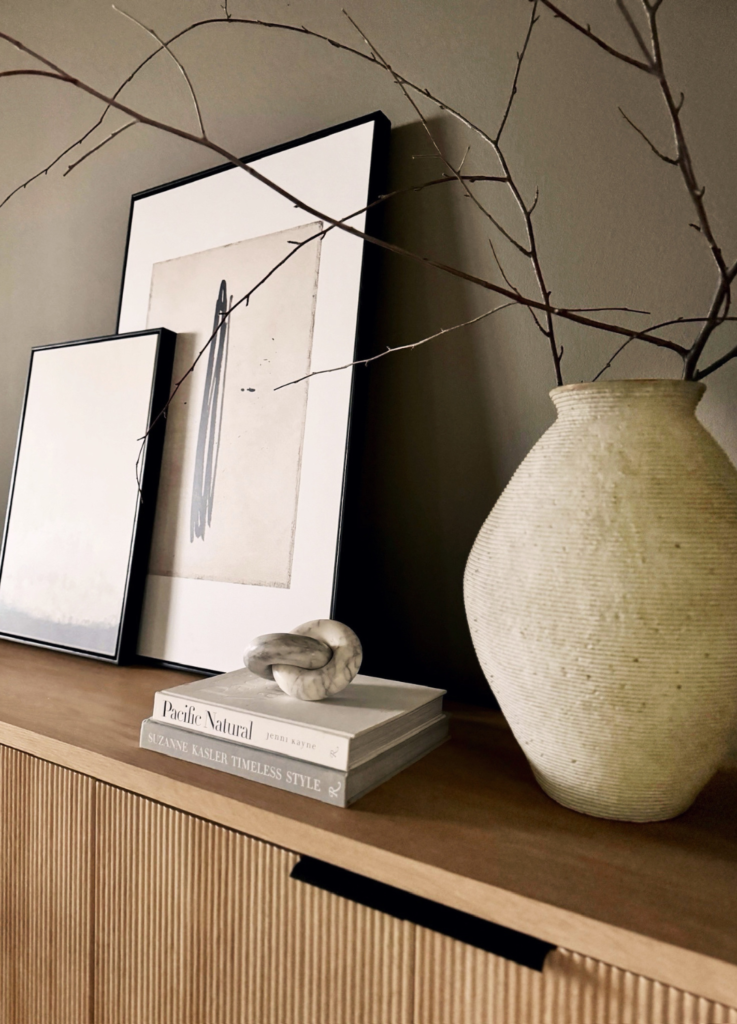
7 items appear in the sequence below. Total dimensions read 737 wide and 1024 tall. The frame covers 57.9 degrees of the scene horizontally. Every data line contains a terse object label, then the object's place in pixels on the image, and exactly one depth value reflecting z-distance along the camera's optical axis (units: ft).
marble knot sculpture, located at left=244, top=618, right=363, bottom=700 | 2.29
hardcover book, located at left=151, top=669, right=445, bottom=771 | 2.01
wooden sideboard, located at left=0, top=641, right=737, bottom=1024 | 1.48
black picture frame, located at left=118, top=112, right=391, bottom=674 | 3.12
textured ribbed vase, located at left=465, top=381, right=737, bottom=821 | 1.68
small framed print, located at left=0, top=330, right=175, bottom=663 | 3.67
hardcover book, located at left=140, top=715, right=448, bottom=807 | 1.98
